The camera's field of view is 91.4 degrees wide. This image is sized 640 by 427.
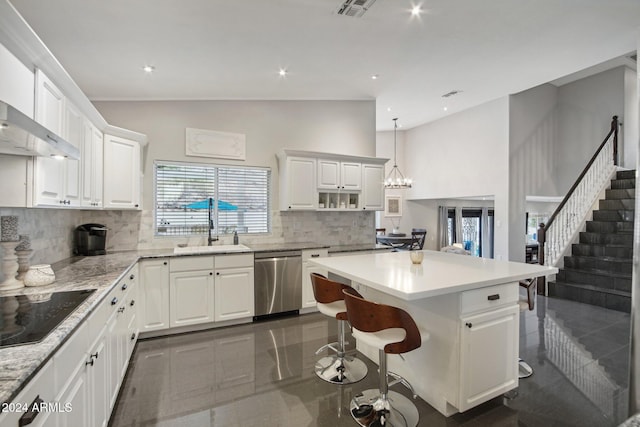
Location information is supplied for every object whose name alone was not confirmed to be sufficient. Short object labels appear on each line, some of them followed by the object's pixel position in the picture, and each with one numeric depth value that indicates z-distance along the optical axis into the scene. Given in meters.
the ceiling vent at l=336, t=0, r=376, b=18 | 2.62
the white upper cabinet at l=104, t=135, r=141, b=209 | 3.38
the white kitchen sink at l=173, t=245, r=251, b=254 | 3.73
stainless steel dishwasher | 3.96
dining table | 7.87
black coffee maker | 3.31
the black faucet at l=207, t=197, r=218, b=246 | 4.32
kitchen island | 2.03
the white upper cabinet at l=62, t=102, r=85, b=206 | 2.40
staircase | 4.67
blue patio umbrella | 4.33
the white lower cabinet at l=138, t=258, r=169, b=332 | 3.39
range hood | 1.30
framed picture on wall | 9.00
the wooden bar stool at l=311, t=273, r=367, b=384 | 2.56
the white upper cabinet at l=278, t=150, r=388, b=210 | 4.52
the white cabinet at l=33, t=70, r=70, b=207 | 1.97
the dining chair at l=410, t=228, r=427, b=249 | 8.32
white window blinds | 4.24
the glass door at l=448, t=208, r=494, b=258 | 9.69
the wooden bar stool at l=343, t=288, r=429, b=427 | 1.90
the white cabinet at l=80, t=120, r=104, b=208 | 2.83
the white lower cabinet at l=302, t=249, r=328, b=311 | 4.24
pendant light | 7.69
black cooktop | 1.26
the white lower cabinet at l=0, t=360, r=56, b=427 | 0.89
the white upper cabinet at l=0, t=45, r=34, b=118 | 1.62
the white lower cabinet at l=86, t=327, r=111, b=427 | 1.62
